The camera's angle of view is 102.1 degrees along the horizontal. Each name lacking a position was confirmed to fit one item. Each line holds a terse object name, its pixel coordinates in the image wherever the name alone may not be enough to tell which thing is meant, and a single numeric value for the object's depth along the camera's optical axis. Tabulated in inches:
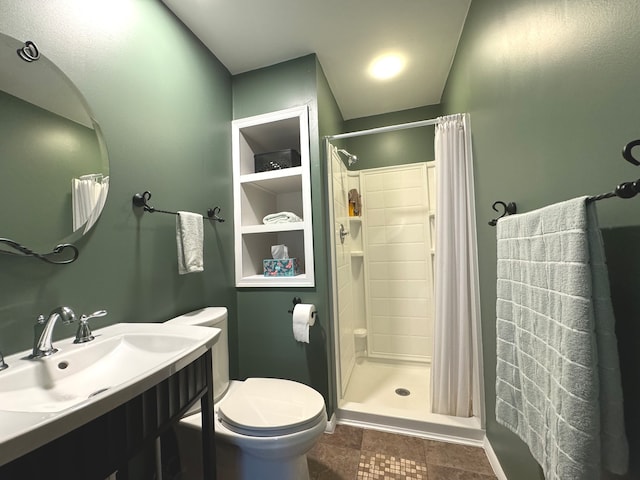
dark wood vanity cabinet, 17.0
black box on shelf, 72.6
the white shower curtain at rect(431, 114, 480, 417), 62.0
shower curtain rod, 66.5
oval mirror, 30.4
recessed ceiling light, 72.7
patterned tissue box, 69.7
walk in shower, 89.0
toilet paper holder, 66.0
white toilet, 39.4
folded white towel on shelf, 69.8
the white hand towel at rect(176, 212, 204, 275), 49.9
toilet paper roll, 60.8
